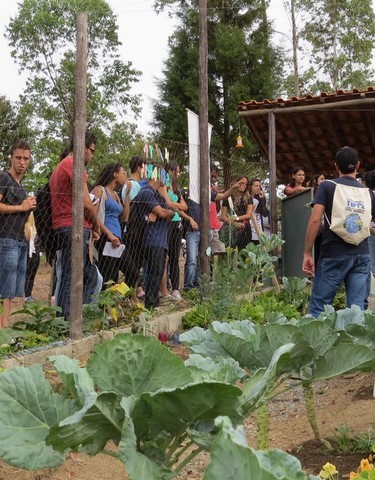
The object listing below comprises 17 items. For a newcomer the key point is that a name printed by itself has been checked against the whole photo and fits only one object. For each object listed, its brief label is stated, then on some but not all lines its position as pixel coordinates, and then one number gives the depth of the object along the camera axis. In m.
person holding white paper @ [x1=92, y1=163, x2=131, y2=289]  7.05
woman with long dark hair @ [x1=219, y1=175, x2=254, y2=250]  9.91
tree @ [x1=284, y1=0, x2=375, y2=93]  34.72
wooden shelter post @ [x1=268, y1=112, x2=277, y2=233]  10.31
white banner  8.58
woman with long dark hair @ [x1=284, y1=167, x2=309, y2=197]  10.23
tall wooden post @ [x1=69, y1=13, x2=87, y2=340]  5.75
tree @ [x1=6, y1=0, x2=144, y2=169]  32.53
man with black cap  5.77
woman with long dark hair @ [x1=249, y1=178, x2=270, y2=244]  10.55
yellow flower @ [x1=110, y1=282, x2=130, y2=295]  6.00
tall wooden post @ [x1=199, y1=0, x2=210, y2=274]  8.55
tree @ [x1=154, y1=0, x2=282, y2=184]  29.12
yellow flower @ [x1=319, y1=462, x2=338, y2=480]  2.16
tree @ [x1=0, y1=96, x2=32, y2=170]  32.10
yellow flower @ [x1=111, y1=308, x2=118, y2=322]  6.12
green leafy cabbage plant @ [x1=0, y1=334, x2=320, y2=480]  1.95
